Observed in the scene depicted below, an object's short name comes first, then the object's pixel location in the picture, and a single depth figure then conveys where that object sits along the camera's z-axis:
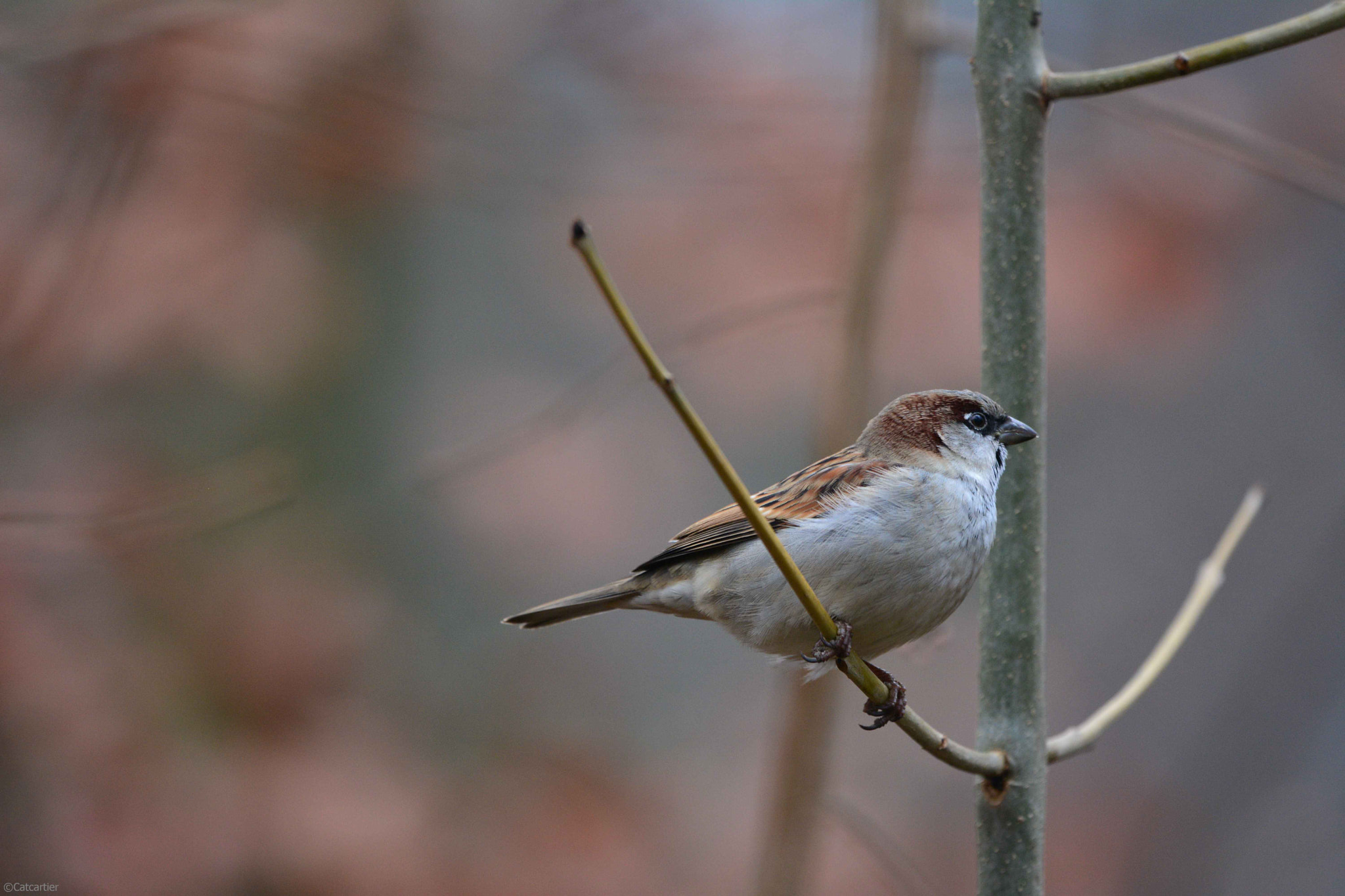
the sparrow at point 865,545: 4.58
